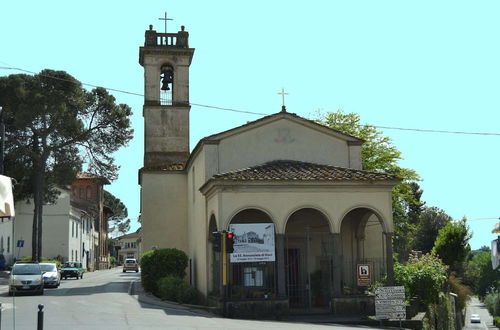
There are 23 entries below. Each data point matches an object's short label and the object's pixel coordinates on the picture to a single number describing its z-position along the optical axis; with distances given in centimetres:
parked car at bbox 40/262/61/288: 3388
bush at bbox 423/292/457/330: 2247
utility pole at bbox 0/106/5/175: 2145
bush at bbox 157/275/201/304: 2505
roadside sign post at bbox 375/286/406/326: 2030
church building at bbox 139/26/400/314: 2242
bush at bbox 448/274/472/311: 3409
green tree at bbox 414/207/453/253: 6469
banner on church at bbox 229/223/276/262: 2220
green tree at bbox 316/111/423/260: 4303
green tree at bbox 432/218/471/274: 3500
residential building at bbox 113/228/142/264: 14291
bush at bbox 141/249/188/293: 2816
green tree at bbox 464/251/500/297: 7250
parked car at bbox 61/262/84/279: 4838
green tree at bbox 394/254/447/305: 2281
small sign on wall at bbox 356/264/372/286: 2259
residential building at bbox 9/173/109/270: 5881
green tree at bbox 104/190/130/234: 11505
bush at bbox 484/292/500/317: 5540
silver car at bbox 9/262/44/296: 2830
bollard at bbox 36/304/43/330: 1305
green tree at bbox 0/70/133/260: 4566
